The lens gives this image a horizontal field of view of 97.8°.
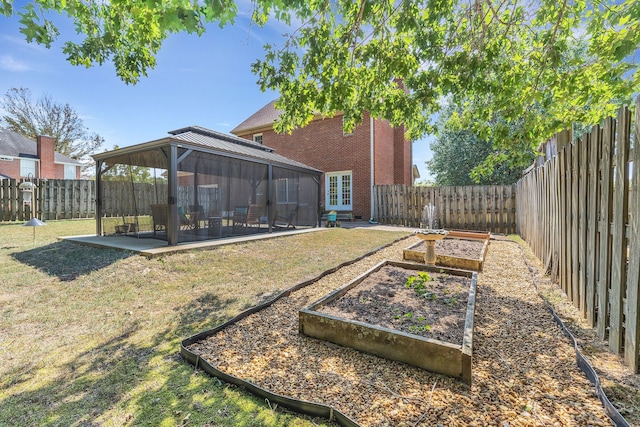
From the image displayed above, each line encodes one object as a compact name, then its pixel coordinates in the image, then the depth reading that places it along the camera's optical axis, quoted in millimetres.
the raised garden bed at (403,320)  2154
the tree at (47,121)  27469
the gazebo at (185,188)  7094
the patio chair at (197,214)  7961
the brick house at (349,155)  14828
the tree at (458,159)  16438
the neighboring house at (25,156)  22688
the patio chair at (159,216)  7609
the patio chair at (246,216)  9086
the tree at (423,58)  4301
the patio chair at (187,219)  7491
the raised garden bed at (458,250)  5235
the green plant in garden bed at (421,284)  3611
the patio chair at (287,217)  10741
